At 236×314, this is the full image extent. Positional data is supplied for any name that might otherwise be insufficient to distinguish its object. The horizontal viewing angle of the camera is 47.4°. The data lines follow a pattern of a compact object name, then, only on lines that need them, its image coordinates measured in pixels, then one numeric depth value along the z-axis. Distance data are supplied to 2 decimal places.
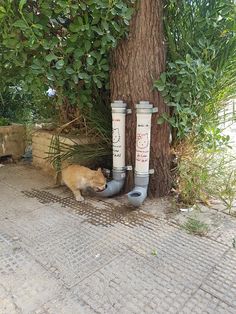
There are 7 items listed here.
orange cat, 2.24
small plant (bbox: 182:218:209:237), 1.82
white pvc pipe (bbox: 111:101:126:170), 2.18
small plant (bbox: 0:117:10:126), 3.42
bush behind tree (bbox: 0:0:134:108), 1.77
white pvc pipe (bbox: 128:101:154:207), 2.08
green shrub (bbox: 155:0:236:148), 1.96
